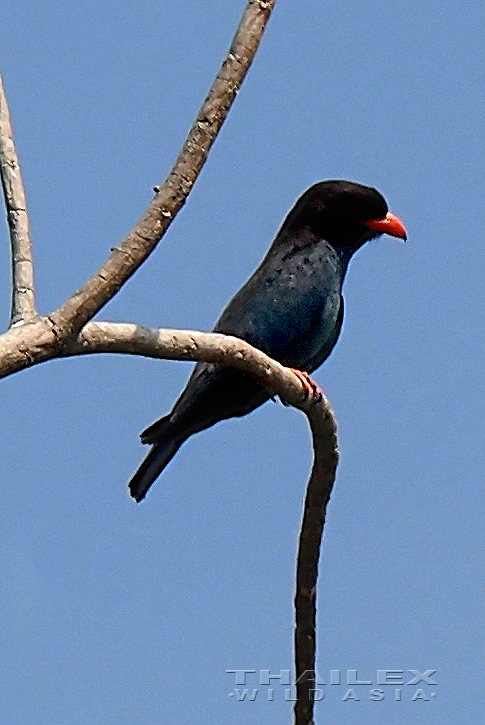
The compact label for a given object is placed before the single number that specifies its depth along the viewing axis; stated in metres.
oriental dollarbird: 10.32
